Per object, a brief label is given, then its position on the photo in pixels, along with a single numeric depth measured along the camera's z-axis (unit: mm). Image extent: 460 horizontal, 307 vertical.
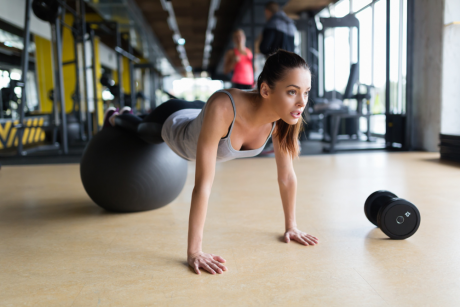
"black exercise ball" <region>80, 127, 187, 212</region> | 1931
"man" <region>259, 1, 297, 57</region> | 4129
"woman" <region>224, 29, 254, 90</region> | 4286
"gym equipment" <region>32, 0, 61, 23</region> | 4164
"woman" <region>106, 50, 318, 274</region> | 1276
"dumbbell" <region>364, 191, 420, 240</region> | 1514
